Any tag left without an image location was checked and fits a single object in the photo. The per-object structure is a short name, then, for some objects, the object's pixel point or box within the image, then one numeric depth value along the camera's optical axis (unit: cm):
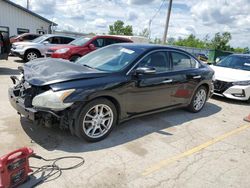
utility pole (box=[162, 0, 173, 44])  1783
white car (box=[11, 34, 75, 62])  1225
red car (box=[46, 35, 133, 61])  1010
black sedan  339
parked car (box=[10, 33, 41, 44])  1560
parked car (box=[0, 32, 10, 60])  939
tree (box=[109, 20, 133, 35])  7556
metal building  1959
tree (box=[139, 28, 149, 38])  6331
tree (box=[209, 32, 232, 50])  5666
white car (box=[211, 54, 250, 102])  705
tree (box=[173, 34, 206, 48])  7289
